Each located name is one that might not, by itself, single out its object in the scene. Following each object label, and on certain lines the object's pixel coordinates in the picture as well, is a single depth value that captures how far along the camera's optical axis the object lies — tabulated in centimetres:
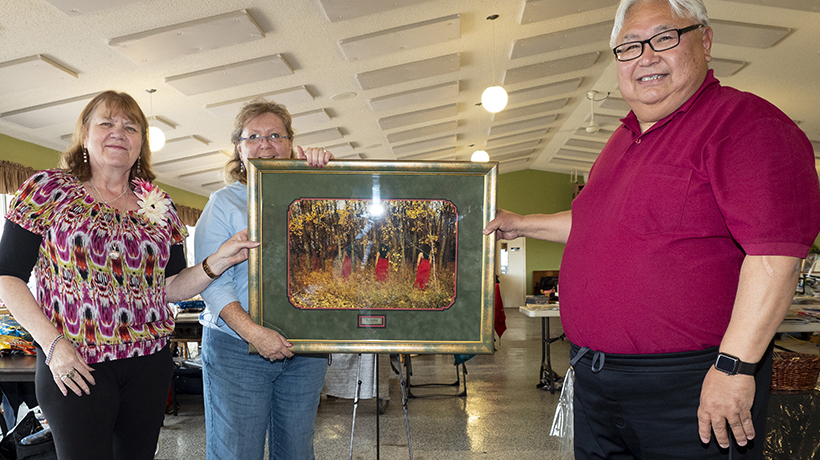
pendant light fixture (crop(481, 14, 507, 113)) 620
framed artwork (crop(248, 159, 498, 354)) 157
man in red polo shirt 100
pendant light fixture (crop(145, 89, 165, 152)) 546
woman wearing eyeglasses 158
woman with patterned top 135
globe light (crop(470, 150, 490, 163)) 869
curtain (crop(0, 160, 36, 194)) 629
